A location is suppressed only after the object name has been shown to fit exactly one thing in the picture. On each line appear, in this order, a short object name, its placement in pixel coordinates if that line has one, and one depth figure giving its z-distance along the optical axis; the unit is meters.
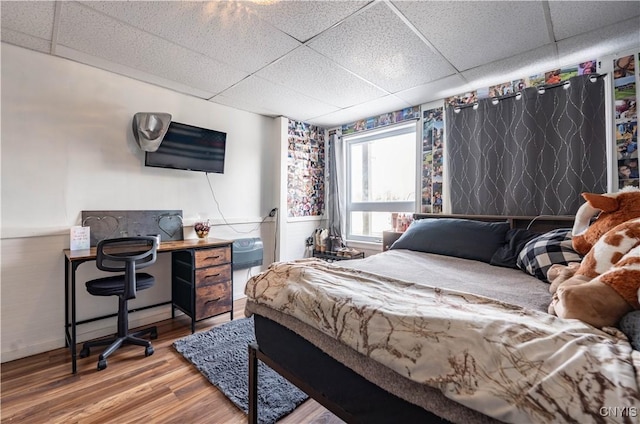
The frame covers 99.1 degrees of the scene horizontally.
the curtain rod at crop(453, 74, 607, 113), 2.13
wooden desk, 2.26
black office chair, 1.95
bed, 0.53
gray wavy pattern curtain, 2.15
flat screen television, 2.62
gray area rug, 1.55
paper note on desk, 2.12
